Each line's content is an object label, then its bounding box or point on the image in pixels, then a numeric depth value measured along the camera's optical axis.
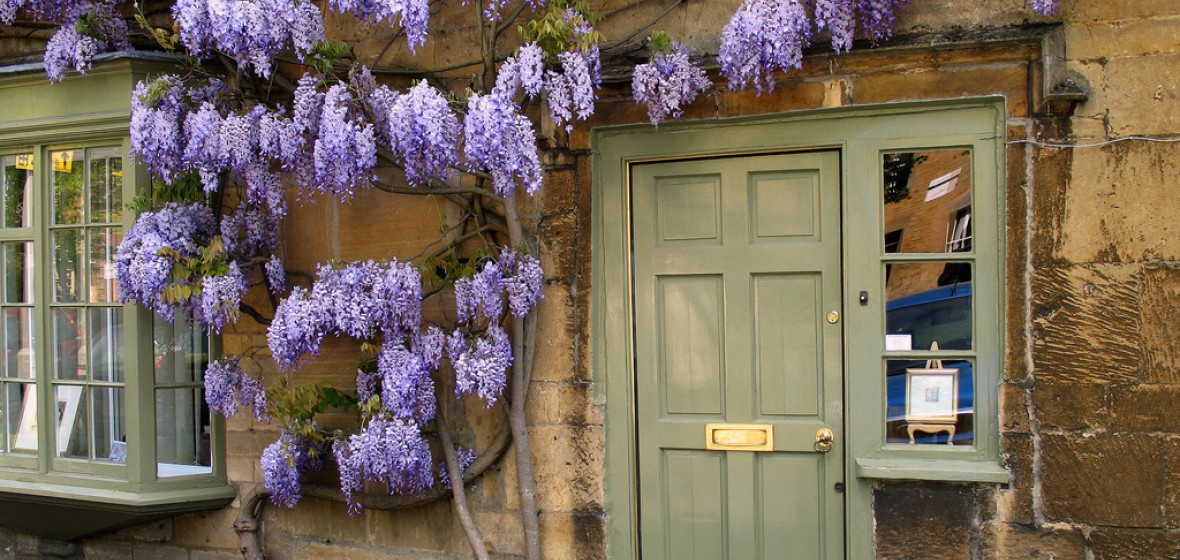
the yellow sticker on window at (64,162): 4.61
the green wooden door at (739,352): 3.78
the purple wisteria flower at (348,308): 3.73
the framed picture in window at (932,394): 3.64
